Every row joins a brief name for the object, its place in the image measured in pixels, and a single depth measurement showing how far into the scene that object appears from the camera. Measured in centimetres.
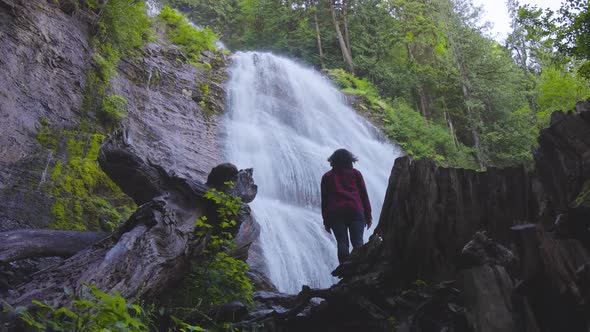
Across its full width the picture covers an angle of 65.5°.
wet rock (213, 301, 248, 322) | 396
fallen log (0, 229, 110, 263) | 367
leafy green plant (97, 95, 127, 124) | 804
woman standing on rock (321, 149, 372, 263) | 495
